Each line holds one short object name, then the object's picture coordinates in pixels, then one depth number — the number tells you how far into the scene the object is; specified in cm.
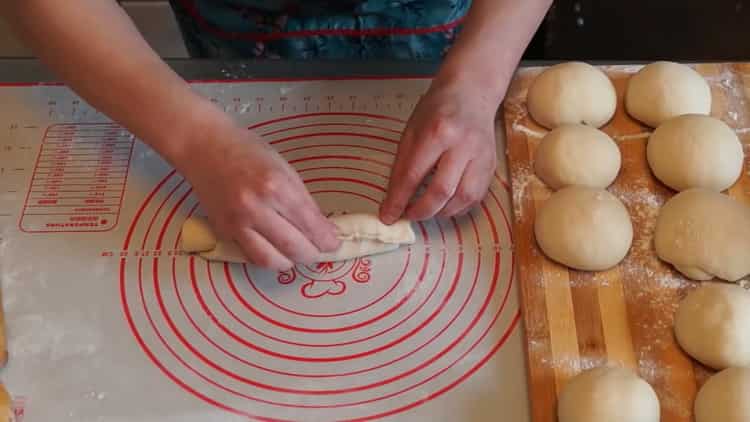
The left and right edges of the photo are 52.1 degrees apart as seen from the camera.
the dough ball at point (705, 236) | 90
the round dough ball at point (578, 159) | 98
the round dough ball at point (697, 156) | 98
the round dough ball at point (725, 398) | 77
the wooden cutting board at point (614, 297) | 84
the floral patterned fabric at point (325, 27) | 117
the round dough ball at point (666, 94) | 105
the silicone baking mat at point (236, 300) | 85
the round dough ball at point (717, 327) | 82
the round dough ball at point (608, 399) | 78
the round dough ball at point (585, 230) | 91
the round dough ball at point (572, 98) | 104
